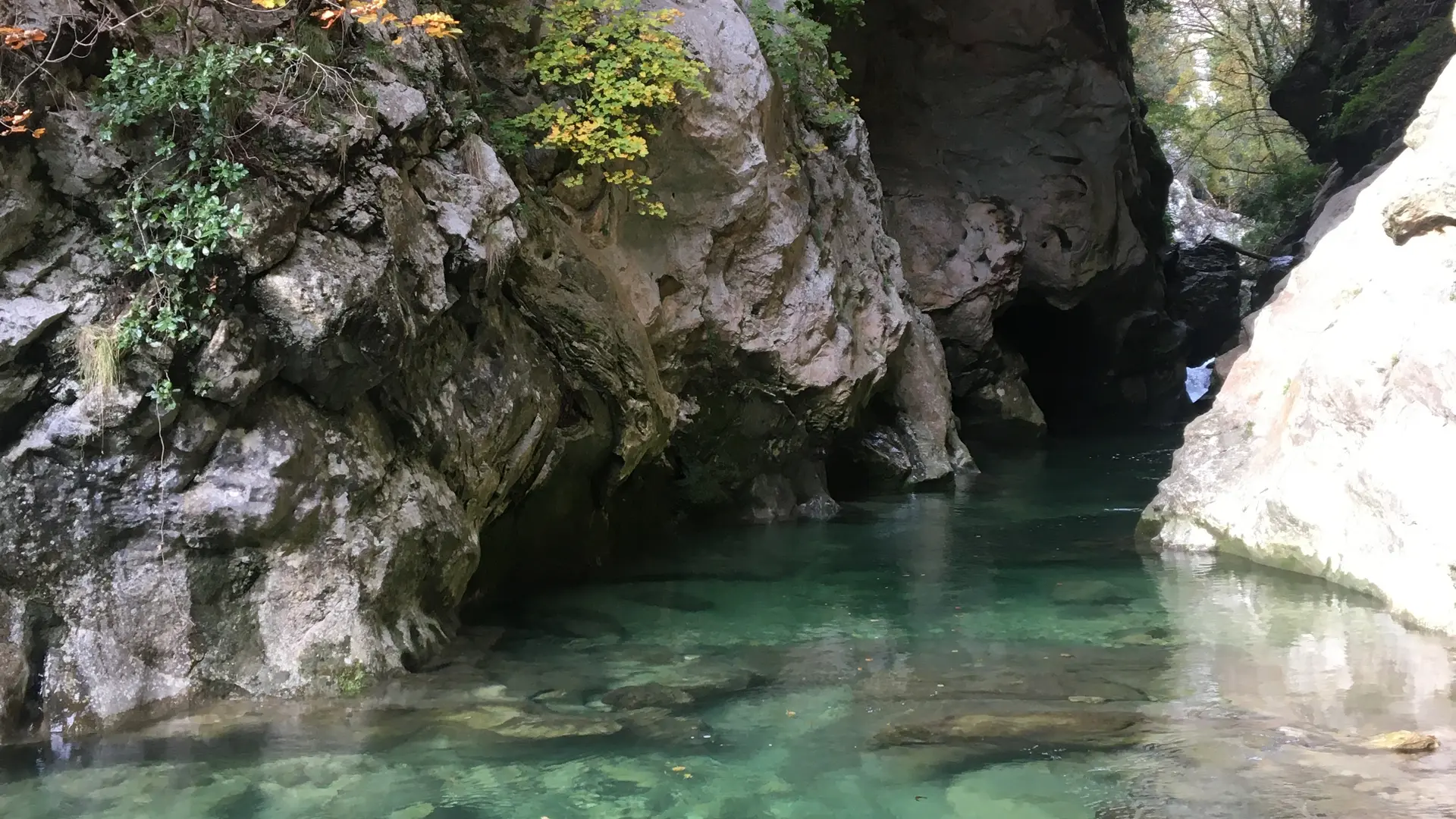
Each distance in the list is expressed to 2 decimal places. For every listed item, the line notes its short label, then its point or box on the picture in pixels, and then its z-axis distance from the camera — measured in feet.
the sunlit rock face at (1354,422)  22.71
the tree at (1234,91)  86.53
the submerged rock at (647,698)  18.33
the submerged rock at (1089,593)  26.35
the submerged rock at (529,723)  16.67
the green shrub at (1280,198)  81.30
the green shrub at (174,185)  17.33
